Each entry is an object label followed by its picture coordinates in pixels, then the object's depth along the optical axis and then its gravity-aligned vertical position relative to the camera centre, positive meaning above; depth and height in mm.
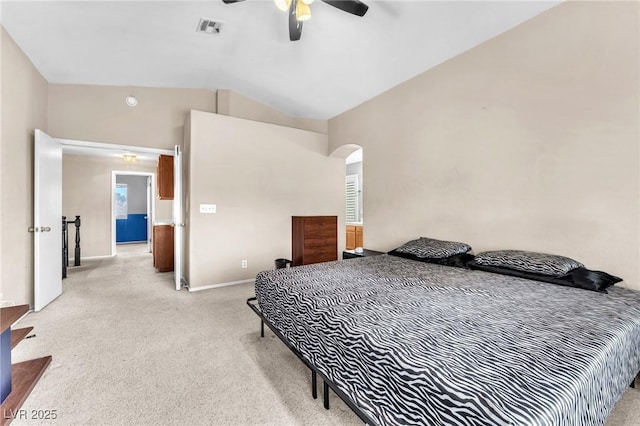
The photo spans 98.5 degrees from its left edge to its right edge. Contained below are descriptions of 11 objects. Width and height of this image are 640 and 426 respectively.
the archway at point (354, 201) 6708 +325
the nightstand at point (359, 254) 3861 -570
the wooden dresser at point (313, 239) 4355 -417
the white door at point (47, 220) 3037 -66
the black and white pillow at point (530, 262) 2006 -382
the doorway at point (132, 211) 8961 +94
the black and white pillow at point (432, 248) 2744 -367
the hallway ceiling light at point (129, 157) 6176 +1282
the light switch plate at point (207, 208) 3863 +80
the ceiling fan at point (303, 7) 2008 +1628
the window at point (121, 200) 9078 +459
